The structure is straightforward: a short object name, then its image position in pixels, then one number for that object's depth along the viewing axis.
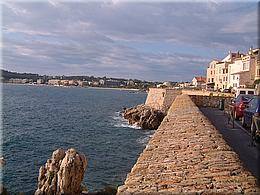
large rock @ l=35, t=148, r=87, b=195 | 11.67
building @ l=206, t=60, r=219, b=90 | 62.90
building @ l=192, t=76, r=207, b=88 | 75.28
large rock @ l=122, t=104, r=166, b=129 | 32.91
